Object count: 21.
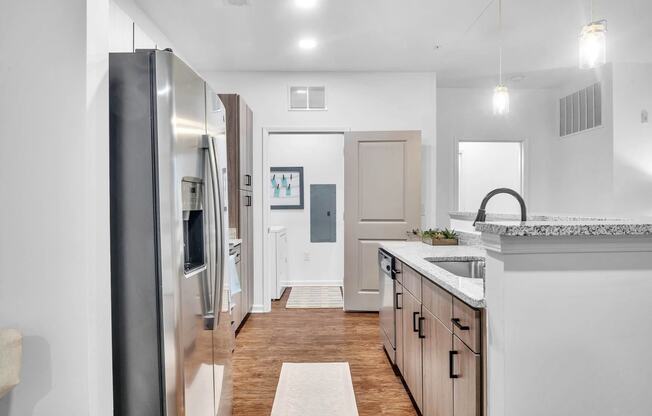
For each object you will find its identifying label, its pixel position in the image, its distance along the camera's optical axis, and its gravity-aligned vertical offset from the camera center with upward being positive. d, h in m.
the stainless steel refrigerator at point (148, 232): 1.44 -0.10
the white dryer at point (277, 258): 4.93 -0.73
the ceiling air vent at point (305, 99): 4.74 +1.26
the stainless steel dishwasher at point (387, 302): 2.88 -0.77
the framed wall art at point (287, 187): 6.17 +0.26
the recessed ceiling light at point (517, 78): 5.00 +1.59
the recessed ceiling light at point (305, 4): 3.07 +1.58
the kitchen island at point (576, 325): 1.28 -0.41
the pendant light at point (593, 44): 1.93 +0.78
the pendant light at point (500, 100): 2.93 +0.76
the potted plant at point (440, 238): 3.03 -0.28
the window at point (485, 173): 6.79 +0.49
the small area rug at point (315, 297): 4.92 -1.27
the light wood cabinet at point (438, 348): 1.46 -0.68
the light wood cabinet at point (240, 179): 3.99 +0.27
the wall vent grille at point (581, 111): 4.84 +1.17
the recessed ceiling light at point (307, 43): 3.82 +1.59
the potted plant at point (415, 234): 3.44 -0.30
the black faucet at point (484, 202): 1.80 +0.00
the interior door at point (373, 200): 4.57 +0.03
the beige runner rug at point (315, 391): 2.40 -1.25
